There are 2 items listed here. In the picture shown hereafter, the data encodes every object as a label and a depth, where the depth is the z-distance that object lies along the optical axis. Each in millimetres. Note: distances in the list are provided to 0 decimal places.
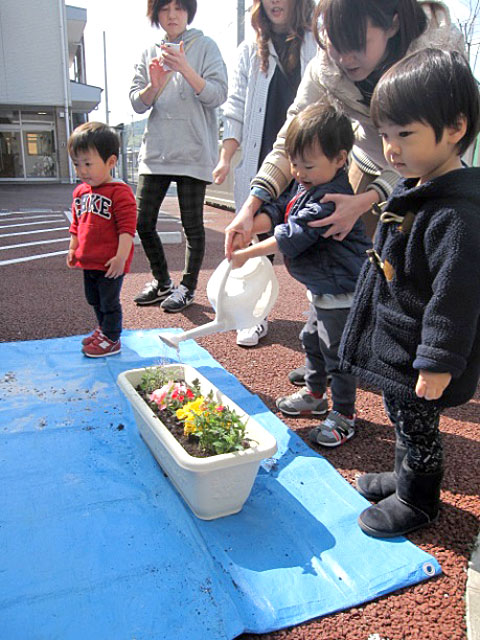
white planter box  1551
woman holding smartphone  3457
